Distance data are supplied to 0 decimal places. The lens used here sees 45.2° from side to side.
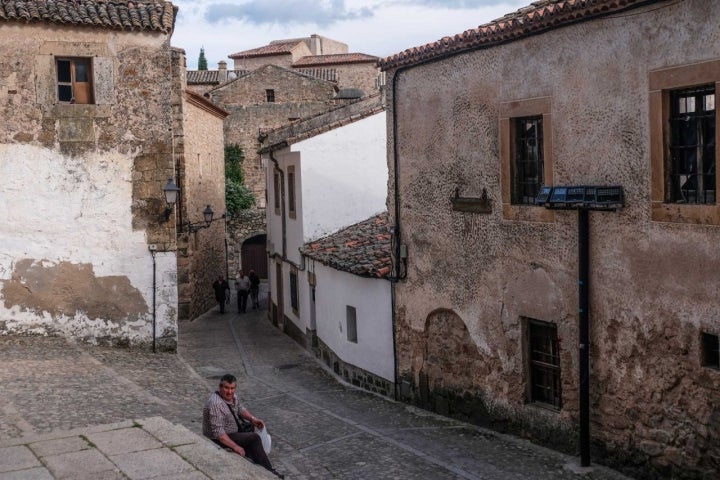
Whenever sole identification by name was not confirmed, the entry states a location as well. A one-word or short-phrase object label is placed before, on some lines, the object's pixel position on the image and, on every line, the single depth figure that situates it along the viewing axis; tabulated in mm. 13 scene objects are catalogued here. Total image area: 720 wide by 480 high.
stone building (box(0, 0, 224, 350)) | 15391
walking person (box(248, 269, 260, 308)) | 29469
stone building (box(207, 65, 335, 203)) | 40875
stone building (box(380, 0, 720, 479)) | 8922
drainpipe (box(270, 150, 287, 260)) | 23062
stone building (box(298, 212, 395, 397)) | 15328
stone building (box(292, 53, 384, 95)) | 48375
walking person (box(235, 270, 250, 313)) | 28359
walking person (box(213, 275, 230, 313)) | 28031
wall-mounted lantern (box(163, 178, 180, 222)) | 15648
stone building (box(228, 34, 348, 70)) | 50406
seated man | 8461
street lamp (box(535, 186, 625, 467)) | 10195
